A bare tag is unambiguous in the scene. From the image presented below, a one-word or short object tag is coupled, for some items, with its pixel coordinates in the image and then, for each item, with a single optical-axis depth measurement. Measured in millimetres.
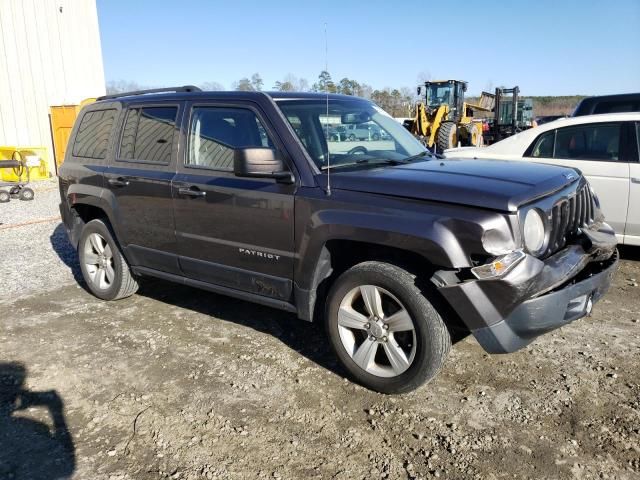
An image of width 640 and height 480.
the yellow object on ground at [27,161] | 14484
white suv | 5695
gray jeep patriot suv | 3035
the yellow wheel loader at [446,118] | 20000
